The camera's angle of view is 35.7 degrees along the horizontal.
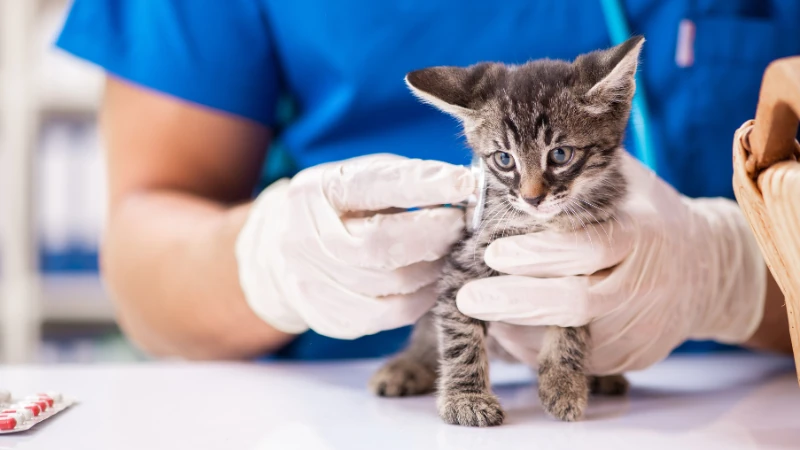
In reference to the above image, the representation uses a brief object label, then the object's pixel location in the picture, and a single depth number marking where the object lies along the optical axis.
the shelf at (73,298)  1.25
